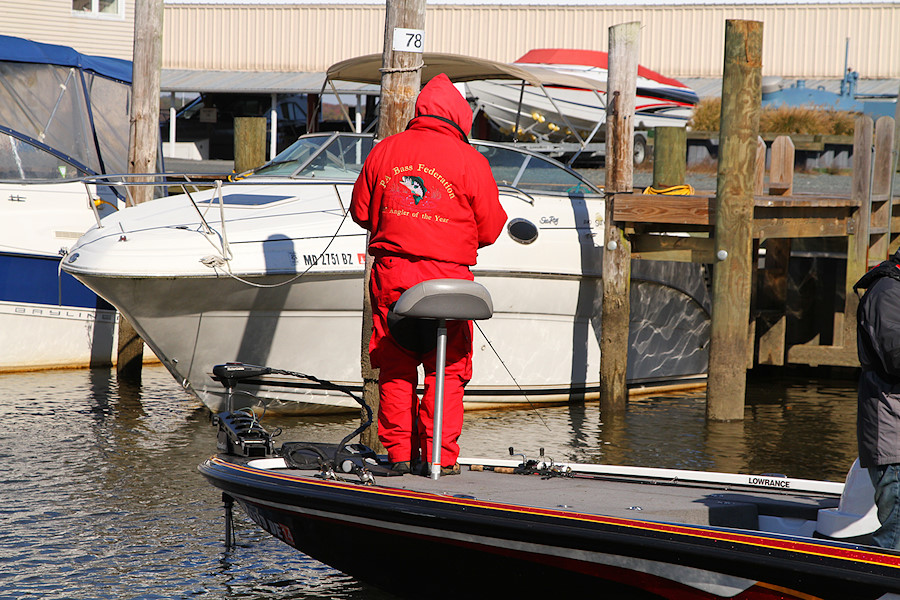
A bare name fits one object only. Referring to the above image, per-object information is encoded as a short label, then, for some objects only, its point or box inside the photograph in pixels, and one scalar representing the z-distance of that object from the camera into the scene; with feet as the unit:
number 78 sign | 39.17
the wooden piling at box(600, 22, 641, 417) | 57.77
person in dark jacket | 23.32
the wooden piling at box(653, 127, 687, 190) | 70.90
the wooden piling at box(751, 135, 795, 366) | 72.79
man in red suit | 30.32
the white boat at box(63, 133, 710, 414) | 51.42
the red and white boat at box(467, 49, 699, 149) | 112.78
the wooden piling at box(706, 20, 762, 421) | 52.80
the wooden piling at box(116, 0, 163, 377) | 65.05
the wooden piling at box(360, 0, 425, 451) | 39.24
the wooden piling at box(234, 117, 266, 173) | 79.77
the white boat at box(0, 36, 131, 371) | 65.92
